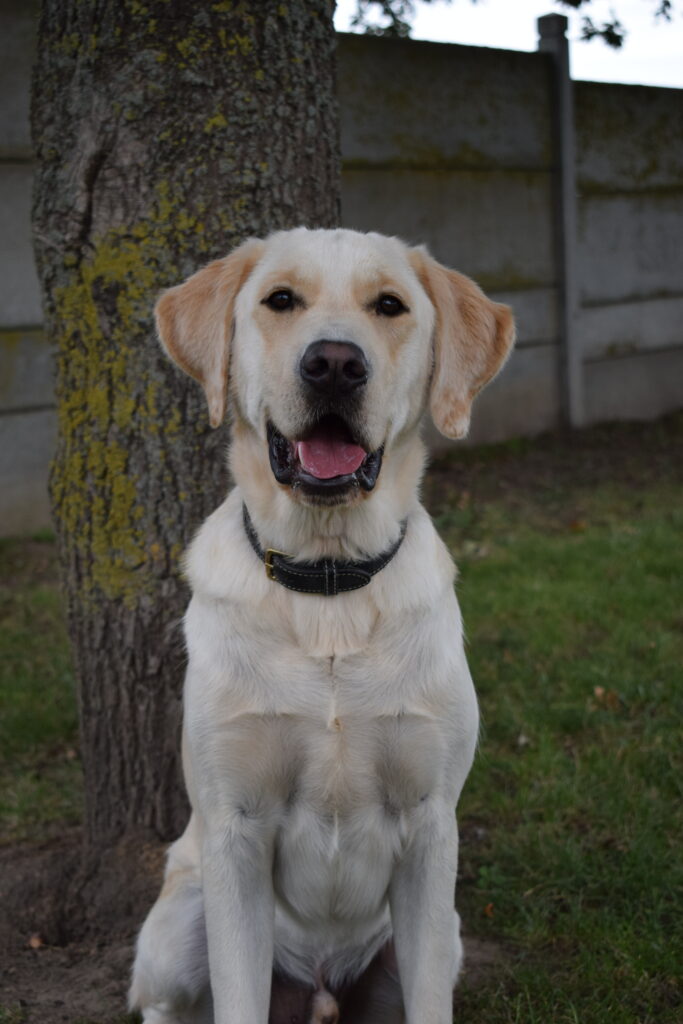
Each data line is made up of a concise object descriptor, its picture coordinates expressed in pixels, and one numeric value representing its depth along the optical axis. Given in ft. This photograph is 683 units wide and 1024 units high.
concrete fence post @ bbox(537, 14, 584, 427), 27.37
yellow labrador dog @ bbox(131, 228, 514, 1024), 7.49
